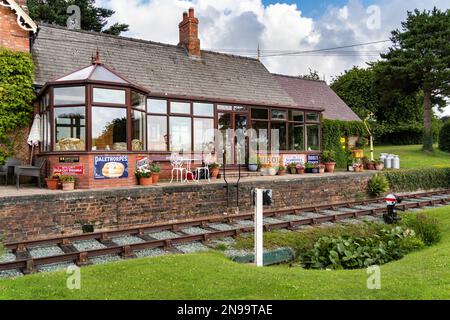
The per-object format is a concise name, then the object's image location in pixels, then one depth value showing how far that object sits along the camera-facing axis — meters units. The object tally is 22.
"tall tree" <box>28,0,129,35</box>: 28.98
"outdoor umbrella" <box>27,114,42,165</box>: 13.07
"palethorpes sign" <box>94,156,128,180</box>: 11.17
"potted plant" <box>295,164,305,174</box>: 17.80
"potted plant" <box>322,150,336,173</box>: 18.83
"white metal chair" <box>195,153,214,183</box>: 14.25
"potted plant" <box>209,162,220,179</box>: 15.22
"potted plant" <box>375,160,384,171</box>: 20.24
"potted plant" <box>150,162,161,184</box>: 12.63
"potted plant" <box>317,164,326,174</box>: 17.96
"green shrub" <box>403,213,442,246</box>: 8.70
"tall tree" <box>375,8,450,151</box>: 27.63
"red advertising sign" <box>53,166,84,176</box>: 11.07
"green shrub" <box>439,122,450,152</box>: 30.84
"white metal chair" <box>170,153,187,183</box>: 14.41
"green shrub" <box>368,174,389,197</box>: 16.39
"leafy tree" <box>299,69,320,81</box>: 57.56
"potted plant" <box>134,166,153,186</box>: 11.89
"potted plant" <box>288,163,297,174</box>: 17.86
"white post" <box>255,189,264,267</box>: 6.43
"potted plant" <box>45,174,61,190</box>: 10.95
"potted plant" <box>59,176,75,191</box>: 10.59
